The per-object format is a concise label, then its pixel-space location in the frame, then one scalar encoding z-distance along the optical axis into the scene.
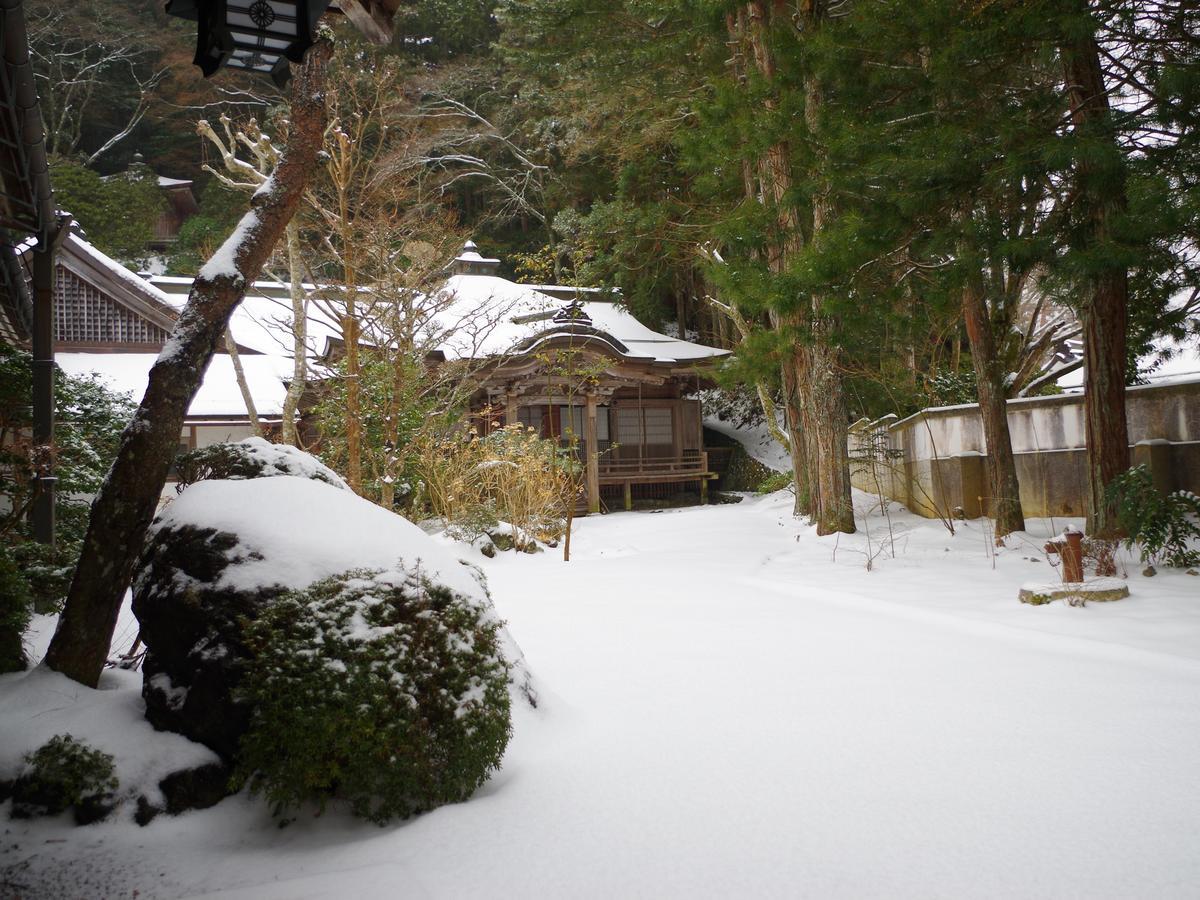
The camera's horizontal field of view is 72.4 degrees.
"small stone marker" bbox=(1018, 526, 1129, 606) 5.75
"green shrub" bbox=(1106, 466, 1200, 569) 6.25
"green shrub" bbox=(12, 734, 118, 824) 2.78
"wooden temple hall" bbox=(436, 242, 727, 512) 16.66
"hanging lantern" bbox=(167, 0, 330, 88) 2.90
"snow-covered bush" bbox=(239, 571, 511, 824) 2.65
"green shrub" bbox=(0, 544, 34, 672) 3.63
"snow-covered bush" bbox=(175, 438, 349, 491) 4.12
